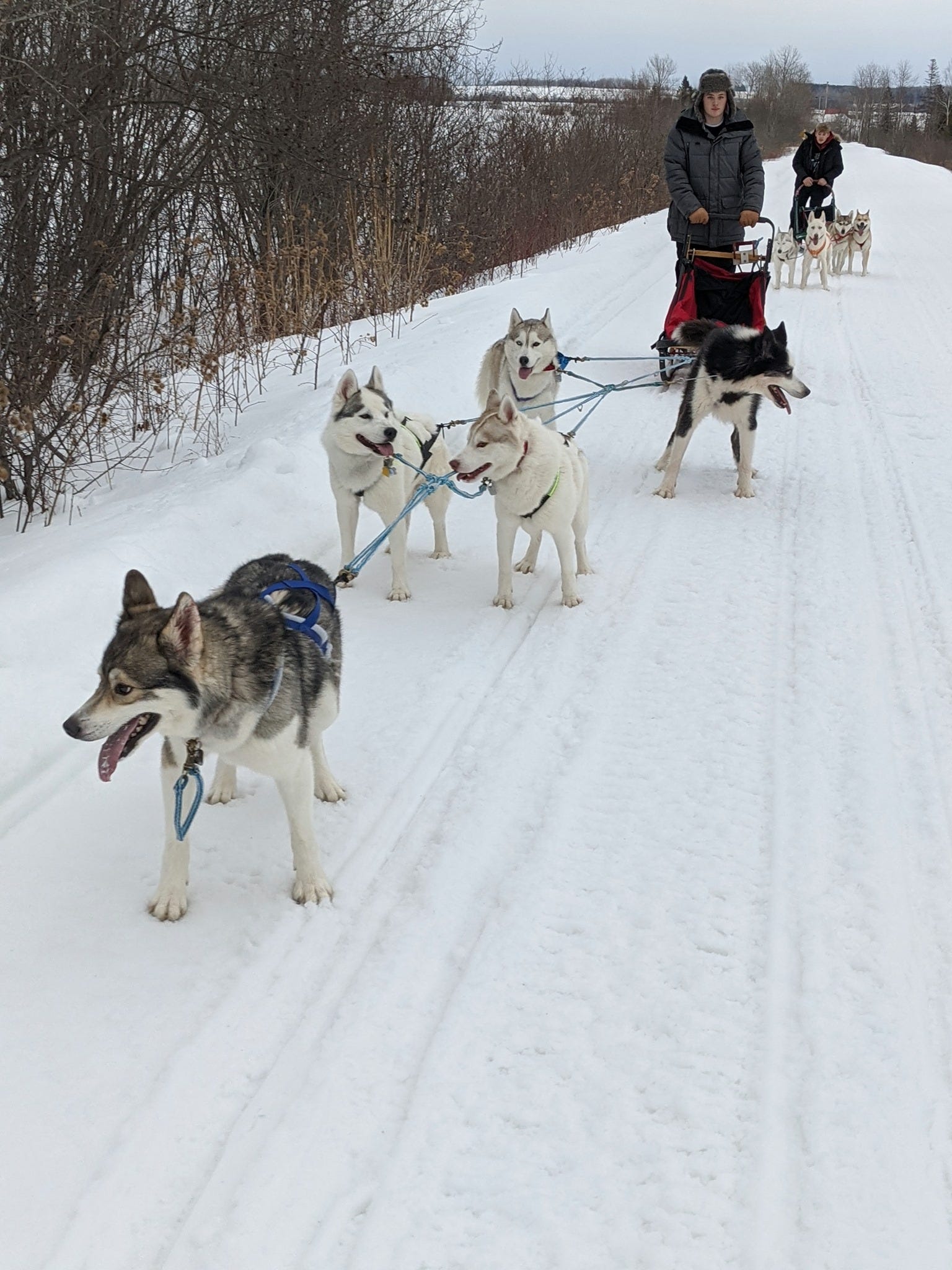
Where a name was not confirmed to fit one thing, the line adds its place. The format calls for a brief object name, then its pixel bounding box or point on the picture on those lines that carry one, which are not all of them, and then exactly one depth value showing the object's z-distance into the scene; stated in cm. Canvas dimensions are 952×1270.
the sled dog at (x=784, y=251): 1339
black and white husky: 577
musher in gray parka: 733
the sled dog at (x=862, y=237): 1409
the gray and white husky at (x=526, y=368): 597
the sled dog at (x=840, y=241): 1412
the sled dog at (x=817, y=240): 1312
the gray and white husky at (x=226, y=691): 224
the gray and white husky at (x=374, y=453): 443
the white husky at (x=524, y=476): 432
